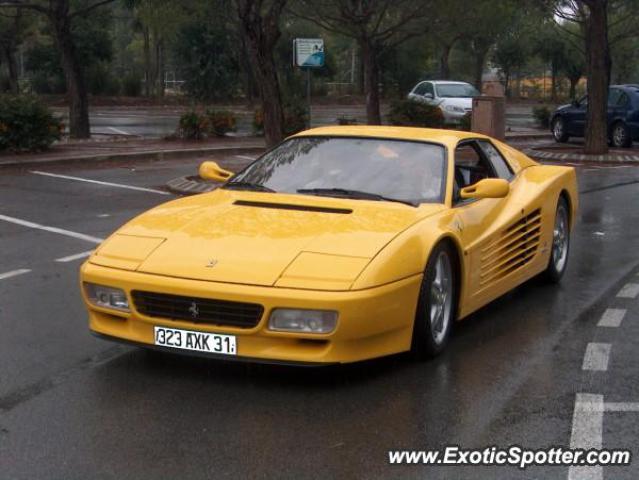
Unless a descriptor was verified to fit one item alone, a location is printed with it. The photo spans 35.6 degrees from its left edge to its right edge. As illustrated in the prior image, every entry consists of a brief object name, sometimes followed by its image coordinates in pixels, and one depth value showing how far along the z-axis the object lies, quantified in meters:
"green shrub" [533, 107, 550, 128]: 30.42
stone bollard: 20.41
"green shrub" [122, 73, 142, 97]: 46.53
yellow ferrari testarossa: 5.07
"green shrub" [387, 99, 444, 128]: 24.45
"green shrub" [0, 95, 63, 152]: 18.28
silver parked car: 28.16
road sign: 19.59
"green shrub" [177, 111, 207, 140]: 22.61
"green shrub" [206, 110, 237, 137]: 23.20
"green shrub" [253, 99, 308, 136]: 22.62
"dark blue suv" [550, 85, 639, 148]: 23.47
